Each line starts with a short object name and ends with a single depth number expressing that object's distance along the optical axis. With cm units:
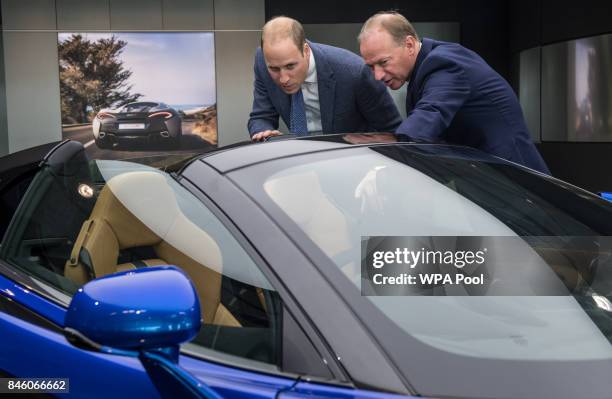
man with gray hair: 229
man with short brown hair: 285
